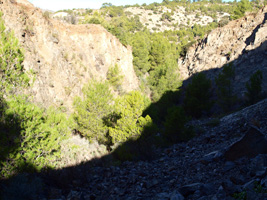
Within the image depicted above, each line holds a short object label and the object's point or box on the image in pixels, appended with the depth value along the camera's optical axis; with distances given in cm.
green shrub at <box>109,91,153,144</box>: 1080
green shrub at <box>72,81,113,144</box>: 1346
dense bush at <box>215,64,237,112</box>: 2112
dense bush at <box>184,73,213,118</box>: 2089
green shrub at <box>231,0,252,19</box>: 3775
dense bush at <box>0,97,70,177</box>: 573
